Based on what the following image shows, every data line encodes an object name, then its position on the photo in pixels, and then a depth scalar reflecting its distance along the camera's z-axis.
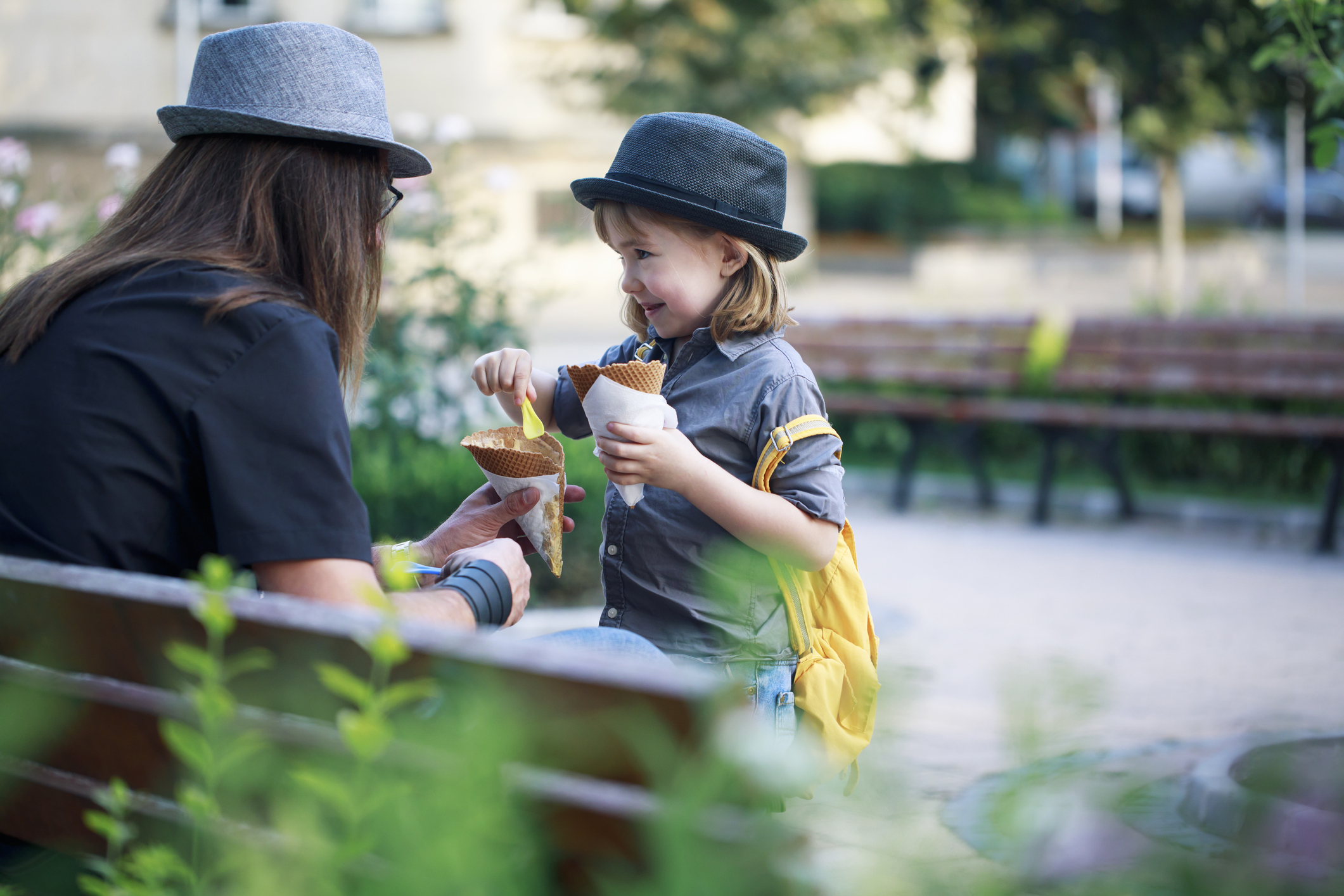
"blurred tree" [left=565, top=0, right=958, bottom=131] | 21.16
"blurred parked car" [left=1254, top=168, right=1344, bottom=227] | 30.80
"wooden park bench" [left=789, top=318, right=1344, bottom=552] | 7.94
